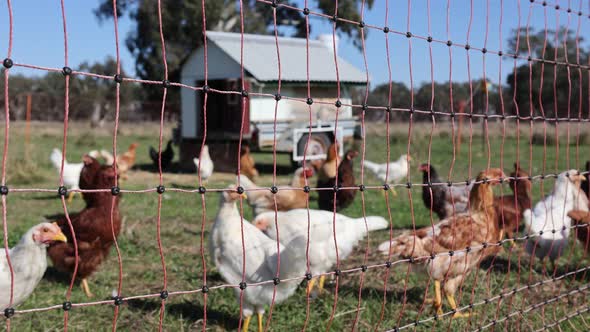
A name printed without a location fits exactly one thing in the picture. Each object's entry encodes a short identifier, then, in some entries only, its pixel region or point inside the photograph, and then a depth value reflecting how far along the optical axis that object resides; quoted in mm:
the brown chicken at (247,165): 9695
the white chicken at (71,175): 8556
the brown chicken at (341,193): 6398
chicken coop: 11625
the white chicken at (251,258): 3221
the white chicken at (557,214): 4496
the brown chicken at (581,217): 4117
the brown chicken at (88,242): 4125
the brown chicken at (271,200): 5637
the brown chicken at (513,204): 4957
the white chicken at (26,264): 2387
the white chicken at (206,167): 9964
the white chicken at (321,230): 3949
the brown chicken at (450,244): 3484
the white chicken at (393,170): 9422
